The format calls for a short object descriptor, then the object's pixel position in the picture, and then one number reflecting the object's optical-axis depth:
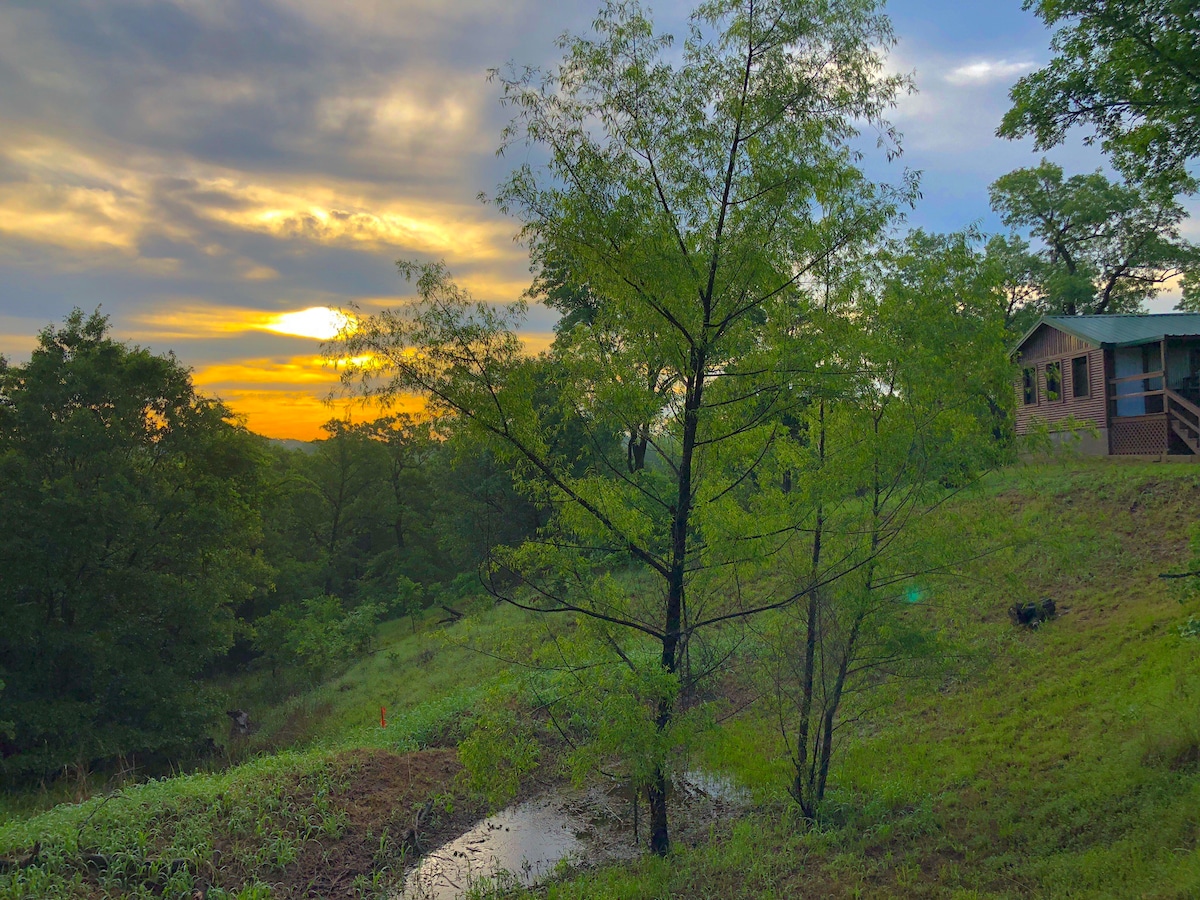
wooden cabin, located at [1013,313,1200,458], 18.42
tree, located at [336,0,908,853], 7.11
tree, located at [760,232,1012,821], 7.98
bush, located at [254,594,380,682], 25.55
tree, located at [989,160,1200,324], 32.94
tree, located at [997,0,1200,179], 8.25
